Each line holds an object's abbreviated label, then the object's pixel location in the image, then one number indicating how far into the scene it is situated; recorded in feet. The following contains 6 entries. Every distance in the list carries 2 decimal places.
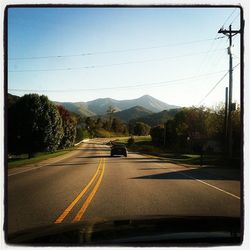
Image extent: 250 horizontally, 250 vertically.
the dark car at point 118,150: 112.50
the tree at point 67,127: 182.78
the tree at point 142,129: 411.34
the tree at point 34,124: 86.23
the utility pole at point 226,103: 81.28
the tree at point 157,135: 221.03
